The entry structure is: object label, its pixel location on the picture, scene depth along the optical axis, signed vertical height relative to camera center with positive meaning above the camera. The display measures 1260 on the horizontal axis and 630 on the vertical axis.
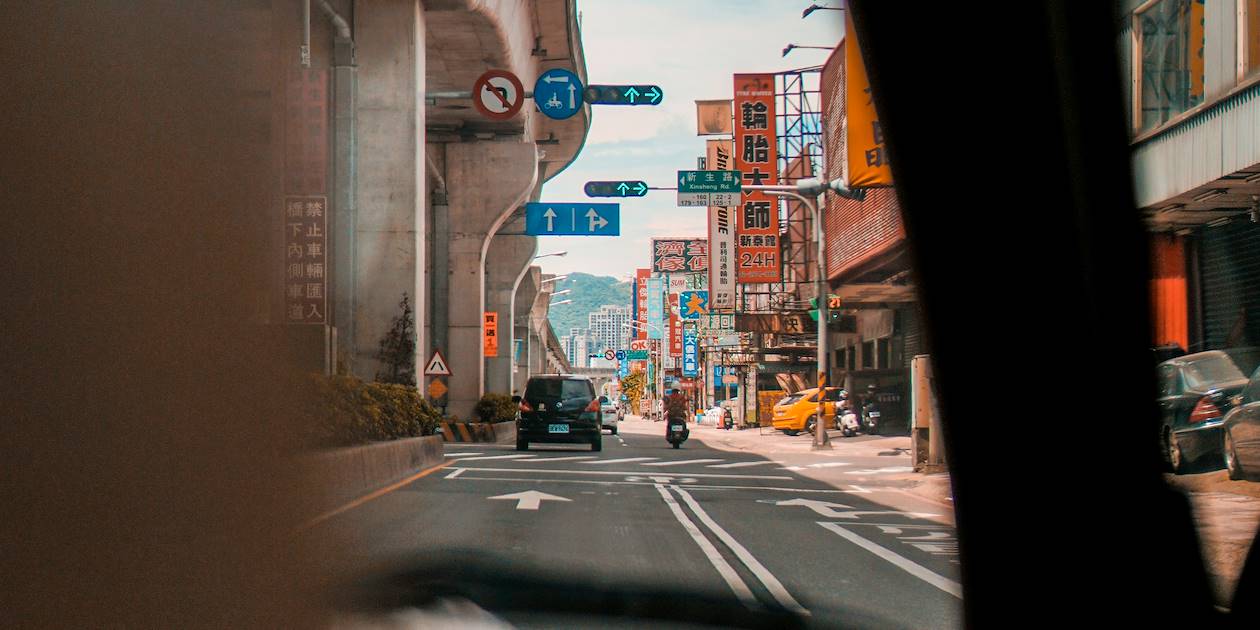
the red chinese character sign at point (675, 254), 109.06 +11.03
